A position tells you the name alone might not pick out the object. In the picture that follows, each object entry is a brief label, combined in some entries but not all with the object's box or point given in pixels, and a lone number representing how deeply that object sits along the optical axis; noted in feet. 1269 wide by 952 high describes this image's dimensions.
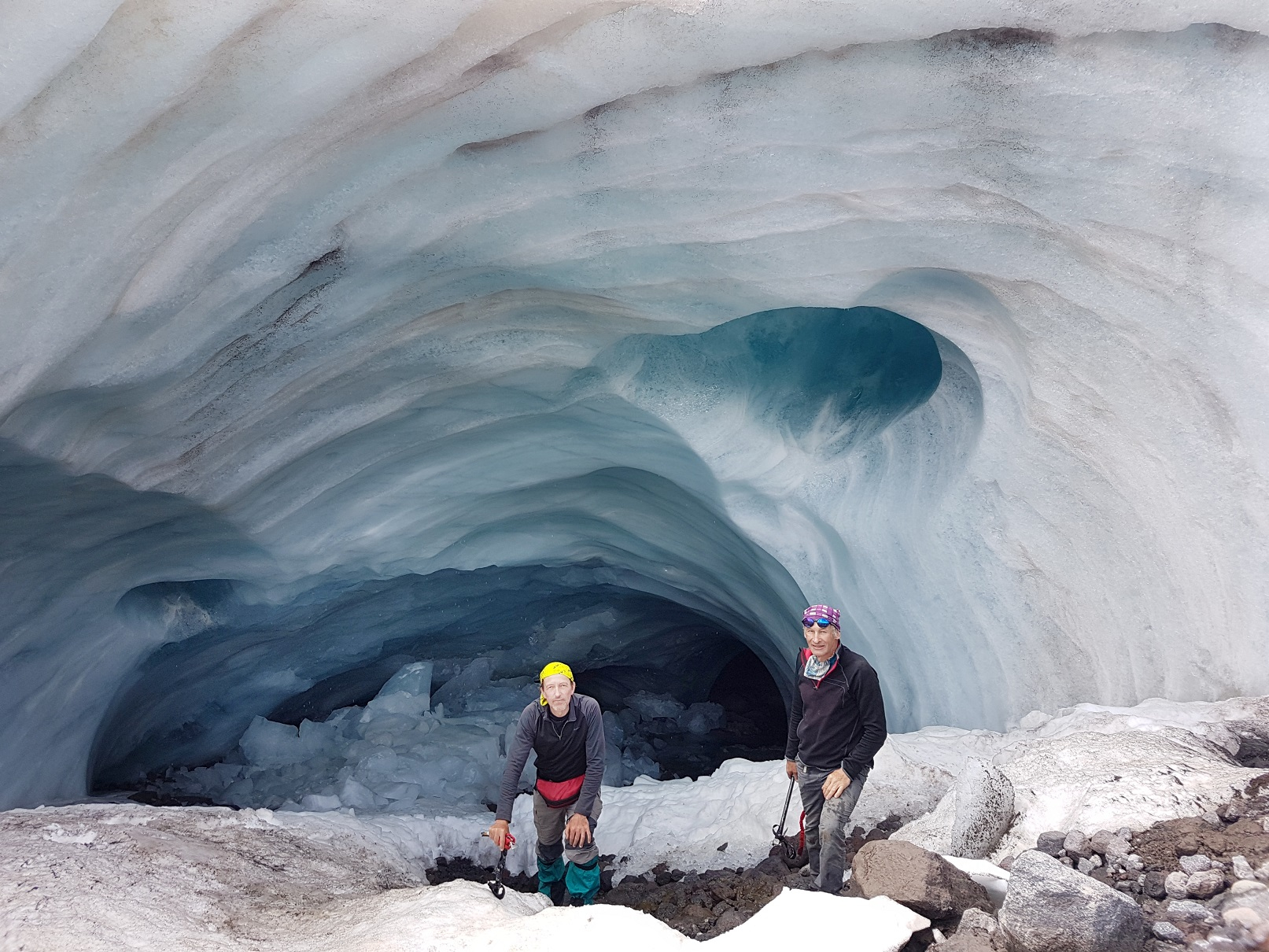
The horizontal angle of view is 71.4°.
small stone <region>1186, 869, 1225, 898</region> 7.93
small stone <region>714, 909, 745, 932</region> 11.33
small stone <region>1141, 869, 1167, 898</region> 8.20
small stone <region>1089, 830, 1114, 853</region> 9.20
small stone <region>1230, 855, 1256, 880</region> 8.02
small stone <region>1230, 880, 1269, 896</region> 7.73
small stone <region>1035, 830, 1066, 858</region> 9.45
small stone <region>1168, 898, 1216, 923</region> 7.58
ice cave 10.93
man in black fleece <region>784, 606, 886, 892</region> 10.76
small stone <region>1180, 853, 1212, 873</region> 8.32
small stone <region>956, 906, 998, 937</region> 8.05
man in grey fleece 12.00
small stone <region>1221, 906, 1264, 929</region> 7.25
